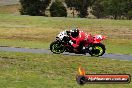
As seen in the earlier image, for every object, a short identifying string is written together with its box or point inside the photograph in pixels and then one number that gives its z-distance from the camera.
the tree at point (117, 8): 94.96
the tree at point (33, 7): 85.69
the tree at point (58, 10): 81.06
